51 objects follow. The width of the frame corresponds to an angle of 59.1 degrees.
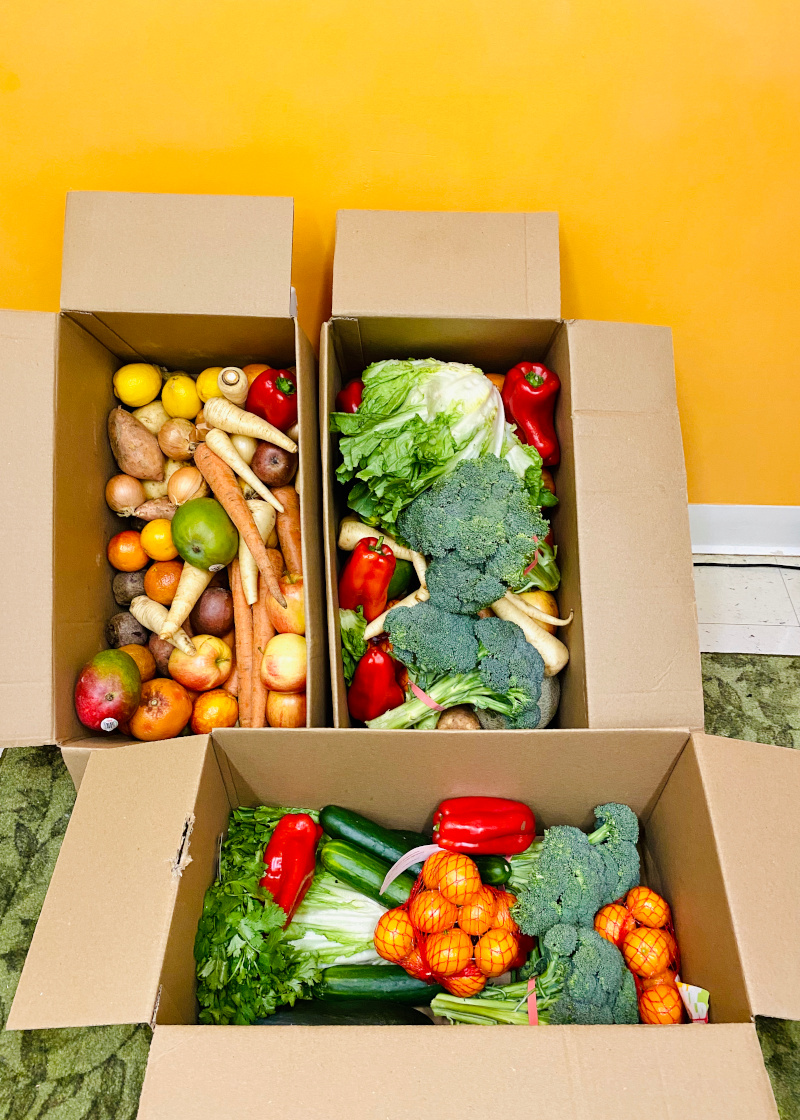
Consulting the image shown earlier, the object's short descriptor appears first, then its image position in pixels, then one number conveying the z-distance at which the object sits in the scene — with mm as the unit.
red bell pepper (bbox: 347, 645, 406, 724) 1293
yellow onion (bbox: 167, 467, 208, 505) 1373
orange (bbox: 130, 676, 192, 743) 1254
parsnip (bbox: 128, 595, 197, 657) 1327
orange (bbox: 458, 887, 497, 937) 1091
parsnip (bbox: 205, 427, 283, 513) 1339
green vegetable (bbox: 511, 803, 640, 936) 1073
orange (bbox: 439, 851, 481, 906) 1102
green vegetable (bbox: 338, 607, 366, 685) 1354
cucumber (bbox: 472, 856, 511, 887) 1193
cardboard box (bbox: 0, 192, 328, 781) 1145
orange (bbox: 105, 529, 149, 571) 1380
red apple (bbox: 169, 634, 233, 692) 1333
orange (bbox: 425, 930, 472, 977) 1051
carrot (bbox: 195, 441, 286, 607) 1303
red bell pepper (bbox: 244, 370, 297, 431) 1347
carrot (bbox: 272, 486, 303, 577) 1358
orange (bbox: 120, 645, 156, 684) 1318
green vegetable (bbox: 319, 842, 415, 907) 1176
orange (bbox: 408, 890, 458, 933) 1076
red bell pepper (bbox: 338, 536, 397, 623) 1338
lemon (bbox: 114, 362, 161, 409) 1394
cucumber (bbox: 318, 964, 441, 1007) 1123
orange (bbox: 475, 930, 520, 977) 1075
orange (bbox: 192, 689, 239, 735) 1313
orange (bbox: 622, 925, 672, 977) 1060
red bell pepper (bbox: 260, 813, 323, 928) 1150
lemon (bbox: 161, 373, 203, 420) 1402
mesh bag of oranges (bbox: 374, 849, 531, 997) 1066
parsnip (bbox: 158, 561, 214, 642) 1323
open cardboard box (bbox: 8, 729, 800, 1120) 755
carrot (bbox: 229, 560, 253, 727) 1324
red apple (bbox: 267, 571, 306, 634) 1316
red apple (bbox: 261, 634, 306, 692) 1271
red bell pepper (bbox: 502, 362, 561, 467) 1343
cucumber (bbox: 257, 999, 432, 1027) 1041
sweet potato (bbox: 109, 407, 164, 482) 1371
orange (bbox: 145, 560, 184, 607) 1371
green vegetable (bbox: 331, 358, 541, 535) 1263
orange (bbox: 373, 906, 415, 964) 1102
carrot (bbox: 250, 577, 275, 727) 1308
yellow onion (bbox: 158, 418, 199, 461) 1392
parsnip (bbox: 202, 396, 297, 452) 1341
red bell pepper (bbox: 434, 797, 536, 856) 1154
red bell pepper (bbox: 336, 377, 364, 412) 1379
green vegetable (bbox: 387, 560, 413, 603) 1386
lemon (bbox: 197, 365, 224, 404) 1395
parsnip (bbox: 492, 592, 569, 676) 1272
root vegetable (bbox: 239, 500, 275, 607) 1335
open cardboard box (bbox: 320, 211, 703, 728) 1140
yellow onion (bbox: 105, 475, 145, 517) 1375
